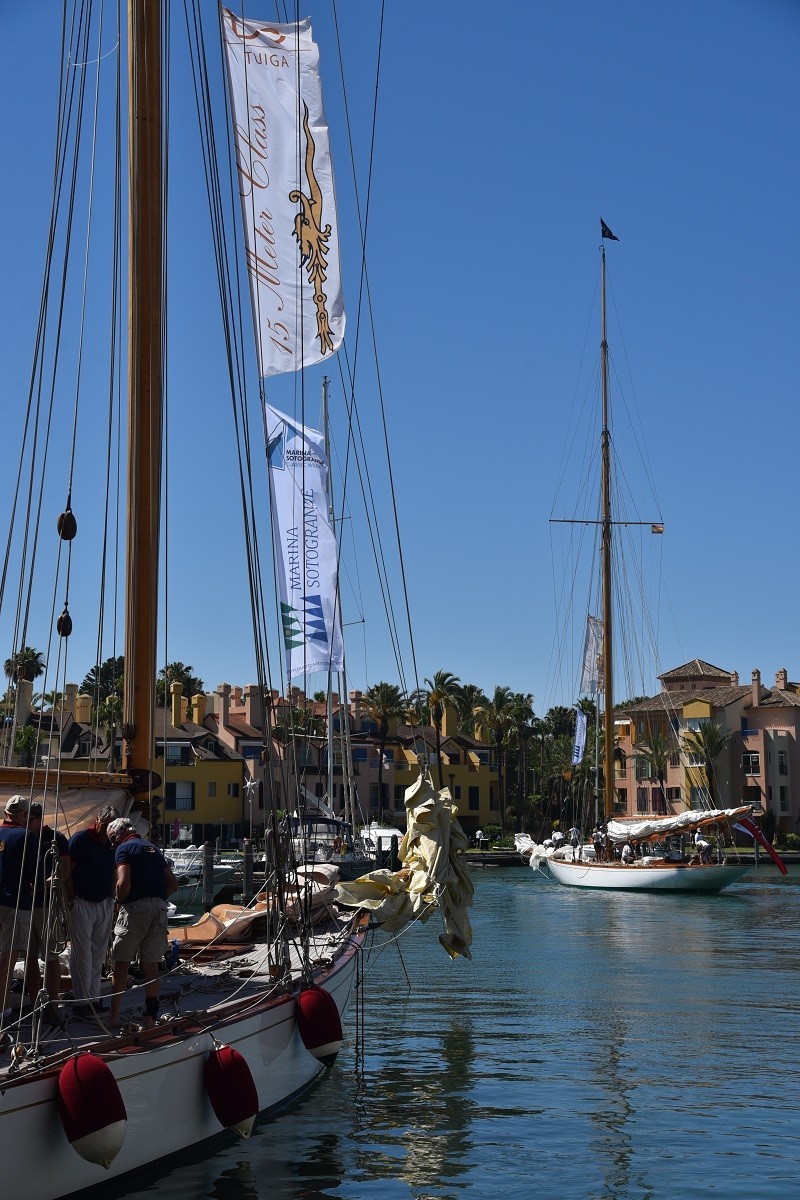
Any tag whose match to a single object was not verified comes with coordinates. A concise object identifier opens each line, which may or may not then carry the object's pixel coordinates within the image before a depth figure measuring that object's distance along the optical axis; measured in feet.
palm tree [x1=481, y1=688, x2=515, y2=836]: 339.36
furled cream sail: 46.16
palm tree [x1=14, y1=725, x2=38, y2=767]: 226.58
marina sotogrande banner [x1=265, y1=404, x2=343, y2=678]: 112.57
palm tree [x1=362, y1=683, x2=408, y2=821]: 313.94
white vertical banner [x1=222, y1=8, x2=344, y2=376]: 56.34
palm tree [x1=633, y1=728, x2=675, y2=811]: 302.66
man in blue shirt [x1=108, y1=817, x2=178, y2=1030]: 38.22
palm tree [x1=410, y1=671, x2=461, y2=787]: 324.72
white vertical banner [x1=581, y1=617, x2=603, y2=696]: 209.97
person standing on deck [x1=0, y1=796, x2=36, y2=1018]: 34.14
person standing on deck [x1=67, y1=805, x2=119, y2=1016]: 37.01
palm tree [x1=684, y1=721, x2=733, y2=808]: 301.43
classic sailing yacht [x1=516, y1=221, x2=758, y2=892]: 179.63
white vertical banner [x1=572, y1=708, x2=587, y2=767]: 224.94
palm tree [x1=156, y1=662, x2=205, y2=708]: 361.30
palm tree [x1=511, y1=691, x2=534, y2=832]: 340.18
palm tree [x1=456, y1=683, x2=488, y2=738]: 379.68
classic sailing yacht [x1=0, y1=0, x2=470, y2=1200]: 28.99
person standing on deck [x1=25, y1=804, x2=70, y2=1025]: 33.32
